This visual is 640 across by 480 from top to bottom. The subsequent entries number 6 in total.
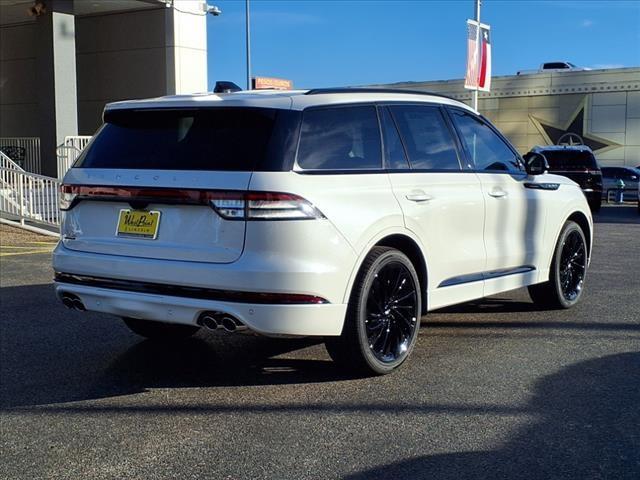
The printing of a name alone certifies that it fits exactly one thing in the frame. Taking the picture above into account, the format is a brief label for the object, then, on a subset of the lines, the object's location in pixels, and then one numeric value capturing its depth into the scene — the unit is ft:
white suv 15.16
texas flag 55.47
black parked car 69.05
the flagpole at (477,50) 55.57
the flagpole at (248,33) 131.30
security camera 70.03
